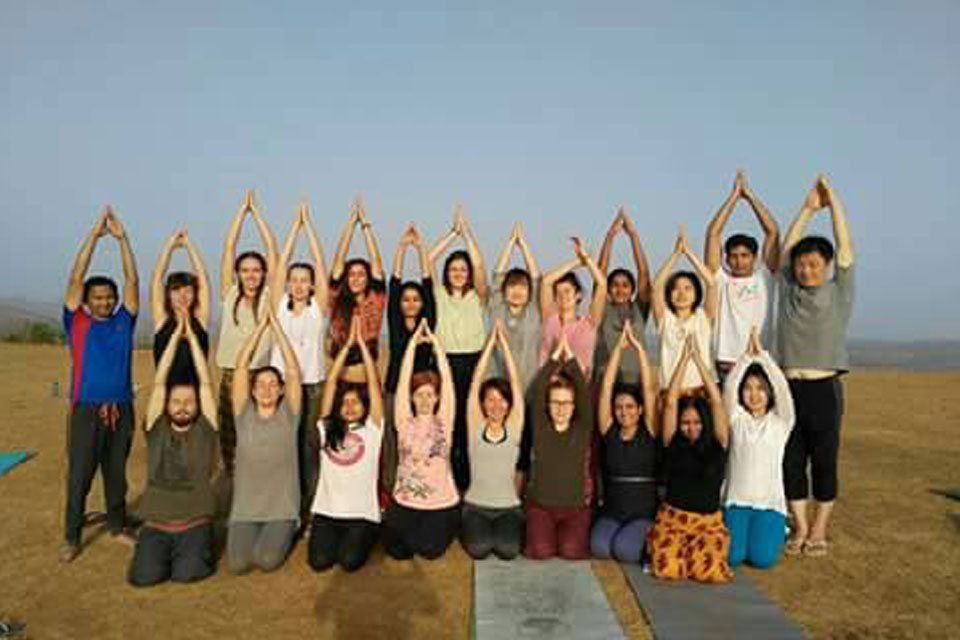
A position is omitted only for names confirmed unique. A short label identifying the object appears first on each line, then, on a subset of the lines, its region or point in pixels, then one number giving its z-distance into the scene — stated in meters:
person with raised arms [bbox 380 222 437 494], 6.41
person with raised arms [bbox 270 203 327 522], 6.12
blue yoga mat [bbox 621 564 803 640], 4.36
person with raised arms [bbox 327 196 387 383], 6.37
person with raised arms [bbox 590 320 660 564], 5.69
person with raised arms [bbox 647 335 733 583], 5.15
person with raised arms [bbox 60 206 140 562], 5.48
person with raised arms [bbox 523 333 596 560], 5.56
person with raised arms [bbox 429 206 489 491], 6.40
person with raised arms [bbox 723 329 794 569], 5.46
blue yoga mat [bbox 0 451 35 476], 7.96
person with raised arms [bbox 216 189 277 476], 6.17
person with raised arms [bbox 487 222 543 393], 6.41
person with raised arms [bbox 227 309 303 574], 5.41
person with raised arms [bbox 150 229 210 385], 6.06
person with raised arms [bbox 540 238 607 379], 6.32
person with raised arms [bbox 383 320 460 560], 5.60
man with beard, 5.12
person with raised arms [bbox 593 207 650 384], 6.61
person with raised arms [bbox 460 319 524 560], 5.59
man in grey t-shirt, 5.62
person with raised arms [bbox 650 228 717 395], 6.07
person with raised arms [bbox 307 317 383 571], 5.36
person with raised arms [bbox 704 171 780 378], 6.10
